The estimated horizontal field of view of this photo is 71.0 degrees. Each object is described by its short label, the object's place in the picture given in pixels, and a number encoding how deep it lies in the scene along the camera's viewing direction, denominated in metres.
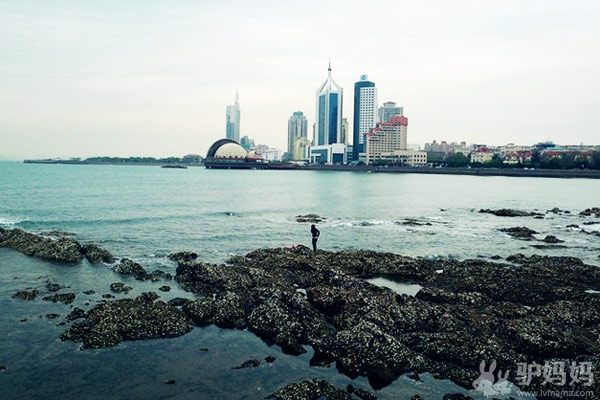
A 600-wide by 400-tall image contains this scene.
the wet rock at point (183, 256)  32.36
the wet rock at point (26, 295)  22.57
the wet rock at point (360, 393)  14.15
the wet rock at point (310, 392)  13.95
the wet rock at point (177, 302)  22.26
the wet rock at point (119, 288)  24.36
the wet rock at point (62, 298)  22.31
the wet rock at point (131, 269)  27.52
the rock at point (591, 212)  64.27
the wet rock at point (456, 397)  14.12
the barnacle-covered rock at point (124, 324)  17.81
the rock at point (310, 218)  54.72
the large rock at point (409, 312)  16.50
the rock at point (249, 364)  16.12
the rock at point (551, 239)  42.43
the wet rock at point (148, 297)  22.25
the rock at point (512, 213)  62.77
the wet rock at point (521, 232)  45.50
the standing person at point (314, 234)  34.94
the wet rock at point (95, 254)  30.92
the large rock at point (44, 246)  30.94
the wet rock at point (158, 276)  27.25
